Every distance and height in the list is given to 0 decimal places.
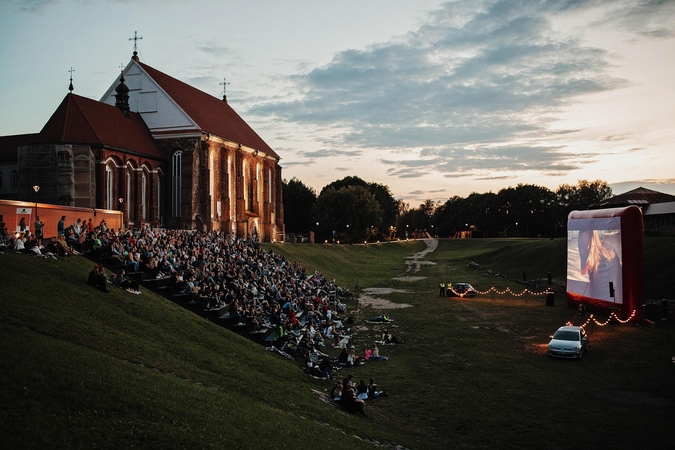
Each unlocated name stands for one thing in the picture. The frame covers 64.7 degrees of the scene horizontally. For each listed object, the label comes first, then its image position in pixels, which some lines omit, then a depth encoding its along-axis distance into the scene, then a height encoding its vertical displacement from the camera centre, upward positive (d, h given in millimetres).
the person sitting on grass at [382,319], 30688 -4889
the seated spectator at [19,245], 20198 -90
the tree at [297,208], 117188 +6296
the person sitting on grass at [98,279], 18984 -1374
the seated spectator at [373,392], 17259 -5116
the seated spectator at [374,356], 22406 -5130
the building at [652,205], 56219 +2671
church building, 43219 +7651
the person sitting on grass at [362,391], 17000 -5013
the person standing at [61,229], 23944 +578
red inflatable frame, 29234 -2137
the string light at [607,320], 28748 -4926
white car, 21812 -4720
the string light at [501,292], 41344 -4922
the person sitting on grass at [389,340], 25328 -5022
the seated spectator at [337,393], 16320 -4881
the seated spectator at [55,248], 21234 -240
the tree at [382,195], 127875 +9643
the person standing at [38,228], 24112 +648
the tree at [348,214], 100000 +4003
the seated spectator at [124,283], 20266 -1657
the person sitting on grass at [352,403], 15452 -4894
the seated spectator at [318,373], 19078 -4908
